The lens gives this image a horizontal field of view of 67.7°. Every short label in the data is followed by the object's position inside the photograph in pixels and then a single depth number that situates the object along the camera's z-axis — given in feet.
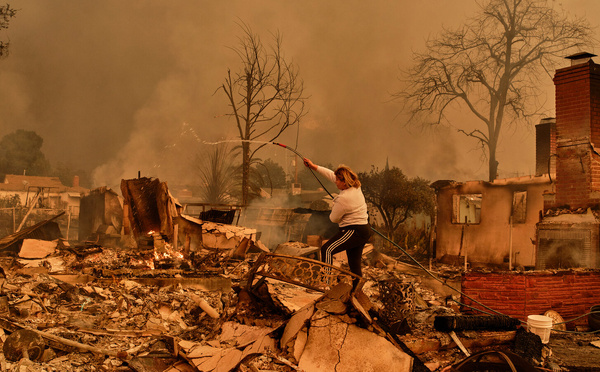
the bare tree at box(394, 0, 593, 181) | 72.64
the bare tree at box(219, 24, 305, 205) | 65.41
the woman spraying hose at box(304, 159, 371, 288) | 17.93
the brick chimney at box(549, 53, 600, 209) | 29.37
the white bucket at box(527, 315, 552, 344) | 17.06
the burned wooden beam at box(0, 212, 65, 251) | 33.96
